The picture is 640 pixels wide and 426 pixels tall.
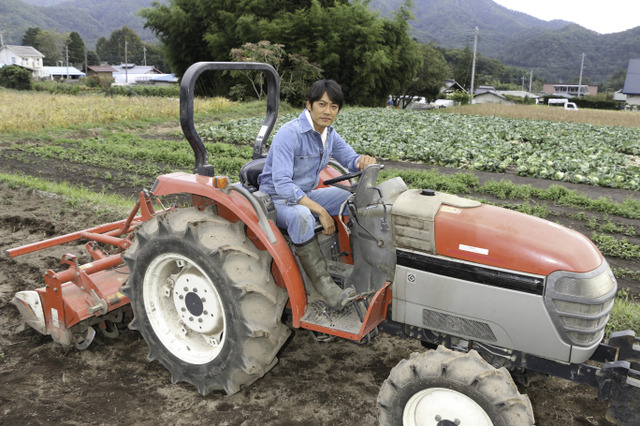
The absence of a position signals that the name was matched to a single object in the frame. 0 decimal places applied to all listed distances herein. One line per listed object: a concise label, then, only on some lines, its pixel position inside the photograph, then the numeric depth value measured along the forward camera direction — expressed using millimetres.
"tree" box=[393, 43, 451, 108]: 51625
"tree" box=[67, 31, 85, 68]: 103206
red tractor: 2318
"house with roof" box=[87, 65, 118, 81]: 90869
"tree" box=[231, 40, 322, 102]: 26969
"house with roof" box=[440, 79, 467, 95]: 89188
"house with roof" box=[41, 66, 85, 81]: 85656
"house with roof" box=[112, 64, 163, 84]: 81688
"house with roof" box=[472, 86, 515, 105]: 67462
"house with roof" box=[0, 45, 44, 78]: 95062
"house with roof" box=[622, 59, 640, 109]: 59688
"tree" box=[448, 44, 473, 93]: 76812
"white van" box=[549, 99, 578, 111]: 51622
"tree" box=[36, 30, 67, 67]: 107312
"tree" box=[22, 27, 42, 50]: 109000
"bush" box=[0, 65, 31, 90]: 46375
